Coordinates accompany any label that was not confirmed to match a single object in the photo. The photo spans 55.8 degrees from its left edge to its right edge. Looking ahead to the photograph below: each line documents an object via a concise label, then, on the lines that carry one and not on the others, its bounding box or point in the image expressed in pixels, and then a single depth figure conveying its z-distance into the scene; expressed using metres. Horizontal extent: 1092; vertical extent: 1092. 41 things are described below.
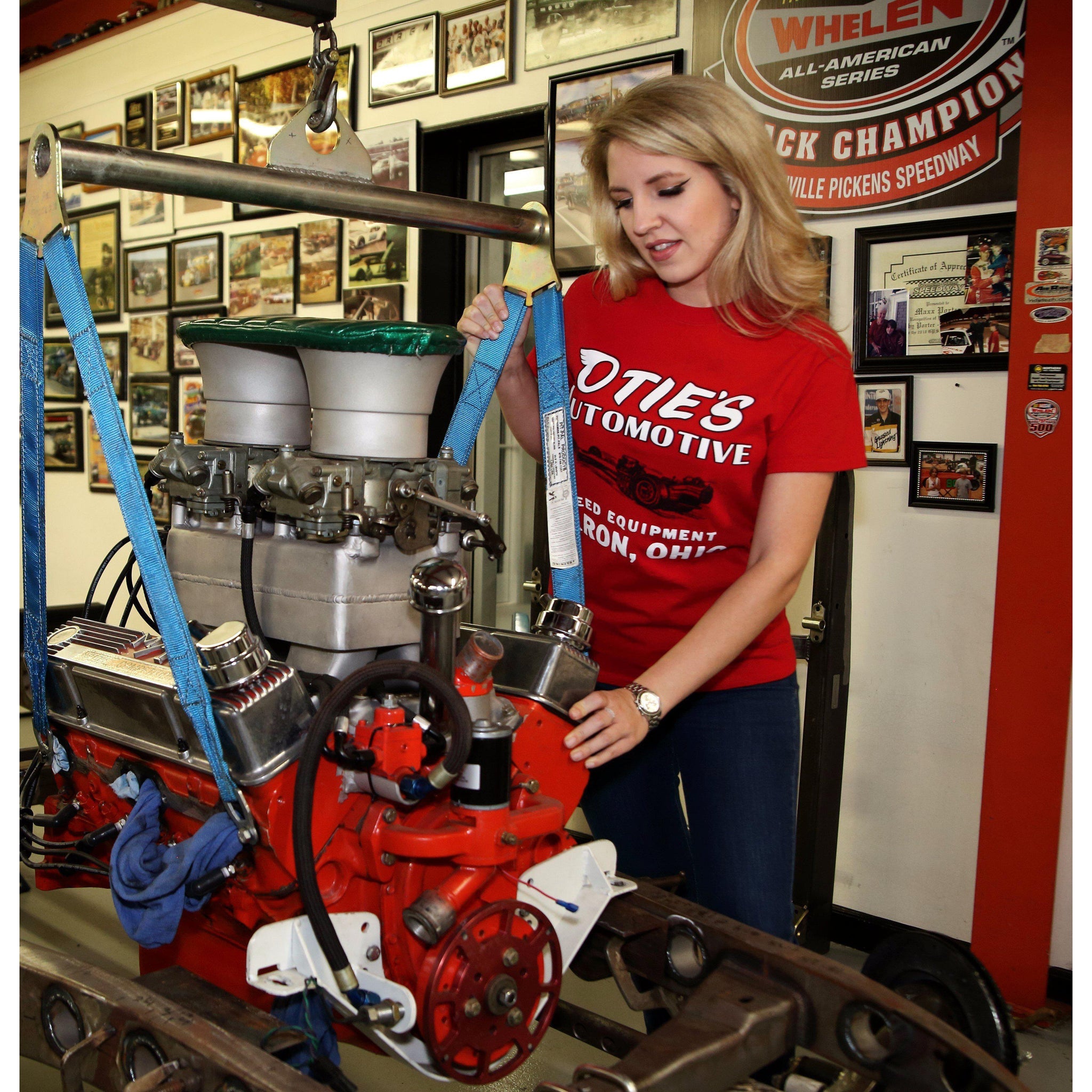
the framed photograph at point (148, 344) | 5.49
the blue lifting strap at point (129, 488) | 1.21
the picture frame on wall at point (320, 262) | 4.46
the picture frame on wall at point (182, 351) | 5.29
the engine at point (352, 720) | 1.21
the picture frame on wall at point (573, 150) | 3.39
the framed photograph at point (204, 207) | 4.99
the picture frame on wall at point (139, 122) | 5.43
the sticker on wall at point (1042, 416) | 2.49
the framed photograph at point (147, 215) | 5.38
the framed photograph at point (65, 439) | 6.14
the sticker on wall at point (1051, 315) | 2.47
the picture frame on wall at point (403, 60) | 3.96
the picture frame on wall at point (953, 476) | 2.75
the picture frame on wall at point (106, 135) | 5.64
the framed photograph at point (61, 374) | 6.28
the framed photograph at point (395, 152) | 4.06
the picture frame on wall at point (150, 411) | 5.50
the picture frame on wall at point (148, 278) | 5.41
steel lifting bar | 1.24
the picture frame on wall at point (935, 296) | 2.71
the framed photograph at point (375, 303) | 4.21
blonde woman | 1.54
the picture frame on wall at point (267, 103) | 4.41
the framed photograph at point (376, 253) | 4.18
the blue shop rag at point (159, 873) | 1.23
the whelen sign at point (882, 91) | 2.68
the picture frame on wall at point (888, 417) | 2.89
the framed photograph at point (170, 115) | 5.20
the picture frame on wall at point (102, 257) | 5.75
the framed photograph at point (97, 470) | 5.89
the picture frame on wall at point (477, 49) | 3.70
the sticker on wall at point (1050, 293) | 2.46
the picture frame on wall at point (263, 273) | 4.67
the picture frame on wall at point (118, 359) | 5.73
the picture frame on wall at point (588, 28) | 3.27
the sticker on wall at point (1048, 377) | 2.47
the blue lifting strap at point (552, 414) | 1.62
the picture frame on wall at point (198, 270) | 5.07
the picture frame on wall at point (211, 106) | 4.89
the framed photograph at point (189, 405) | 5.29
